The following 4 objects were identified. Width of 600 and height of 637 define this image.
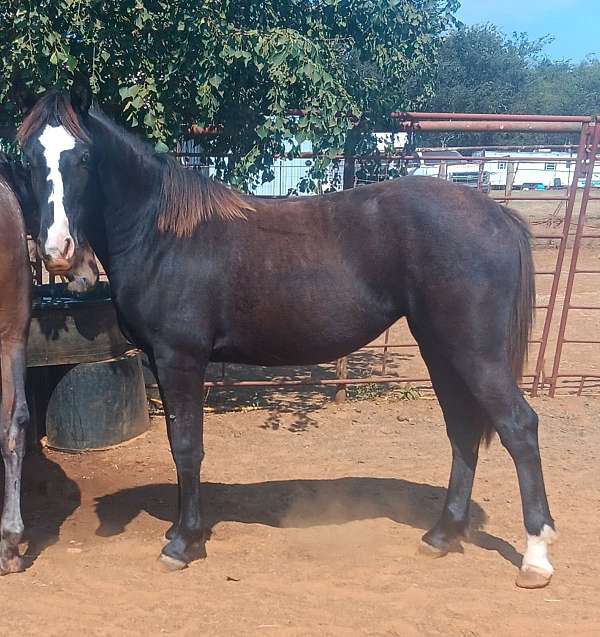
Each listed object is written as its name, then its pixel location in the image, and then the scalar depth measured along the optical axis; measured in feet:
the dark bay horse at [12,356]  11.94
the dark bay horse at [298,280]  11.82
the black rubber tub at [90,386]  16.49
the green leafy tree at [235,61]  15.76
